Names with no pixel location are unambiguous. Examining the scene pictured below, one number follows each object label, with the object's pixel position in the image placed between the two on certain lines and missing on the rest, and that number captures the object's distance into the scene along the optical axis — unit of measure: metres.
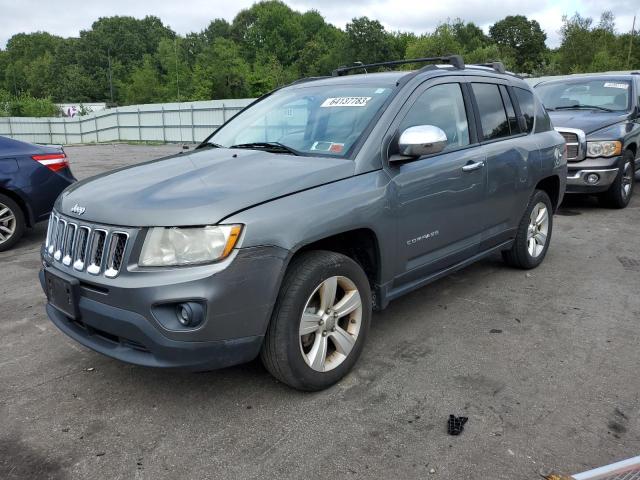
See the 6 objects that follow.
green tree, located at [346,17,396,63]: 76.06
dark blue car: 6.20
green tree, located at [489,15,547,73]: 80.56
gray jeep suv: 2.59
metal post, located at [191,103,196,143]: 26.91
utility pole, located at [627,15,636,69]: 34.16
